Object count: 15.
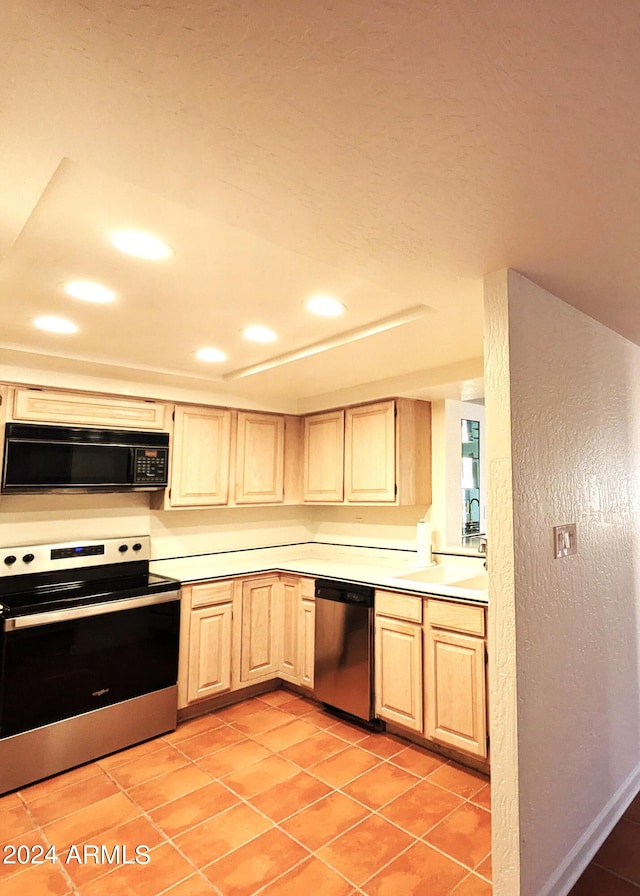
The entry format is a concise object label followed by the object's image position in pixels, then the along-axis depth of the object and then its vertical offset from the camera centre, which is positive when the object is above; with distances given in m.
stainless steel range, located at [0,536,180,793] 2.43 -0.85
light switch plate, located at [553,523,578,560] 1.78 -0.14
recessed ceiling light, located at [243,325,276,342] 2.39 +0.81
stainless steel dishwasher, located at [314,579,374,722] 2.95 -0.91
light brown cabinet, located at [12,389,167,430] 2.83 +0.53
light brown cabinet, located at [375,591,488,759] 2.46 -0.89
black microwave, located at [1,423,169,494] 2.75 +0.22
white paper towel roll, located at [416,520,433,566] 3.36 -0.30
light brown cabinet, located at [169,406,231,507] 3.42 +0.29
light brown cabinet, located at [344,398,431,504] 3.38 +0.33
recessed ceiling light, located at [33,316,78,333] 2.28 +0.80
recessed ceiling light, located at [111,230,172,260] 1.50 +0.79
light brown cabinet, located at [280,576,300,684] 3.46 -0.90
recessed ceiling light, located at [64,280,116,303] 1.88 +0.79
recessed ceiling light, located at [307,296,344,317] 2.02 +0.81
